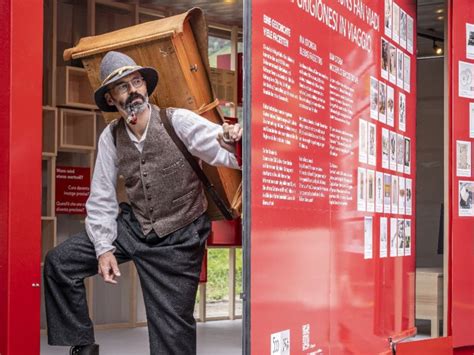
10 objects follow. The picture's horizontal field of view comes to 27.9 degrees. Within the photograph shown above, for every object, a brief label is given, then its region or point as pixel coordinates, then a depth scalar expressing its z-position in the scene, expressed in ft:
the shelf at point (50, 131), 24.62
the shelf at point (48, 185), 24.80
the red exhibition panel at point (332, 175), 11.69
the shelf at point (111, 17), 26.89
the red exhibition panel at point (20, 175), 10.77
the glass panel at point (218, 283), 30.09
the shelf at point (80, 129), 25.44
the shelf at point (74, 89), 24.95
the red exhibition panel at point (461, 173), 20.57
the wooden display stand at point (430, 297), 25.86
